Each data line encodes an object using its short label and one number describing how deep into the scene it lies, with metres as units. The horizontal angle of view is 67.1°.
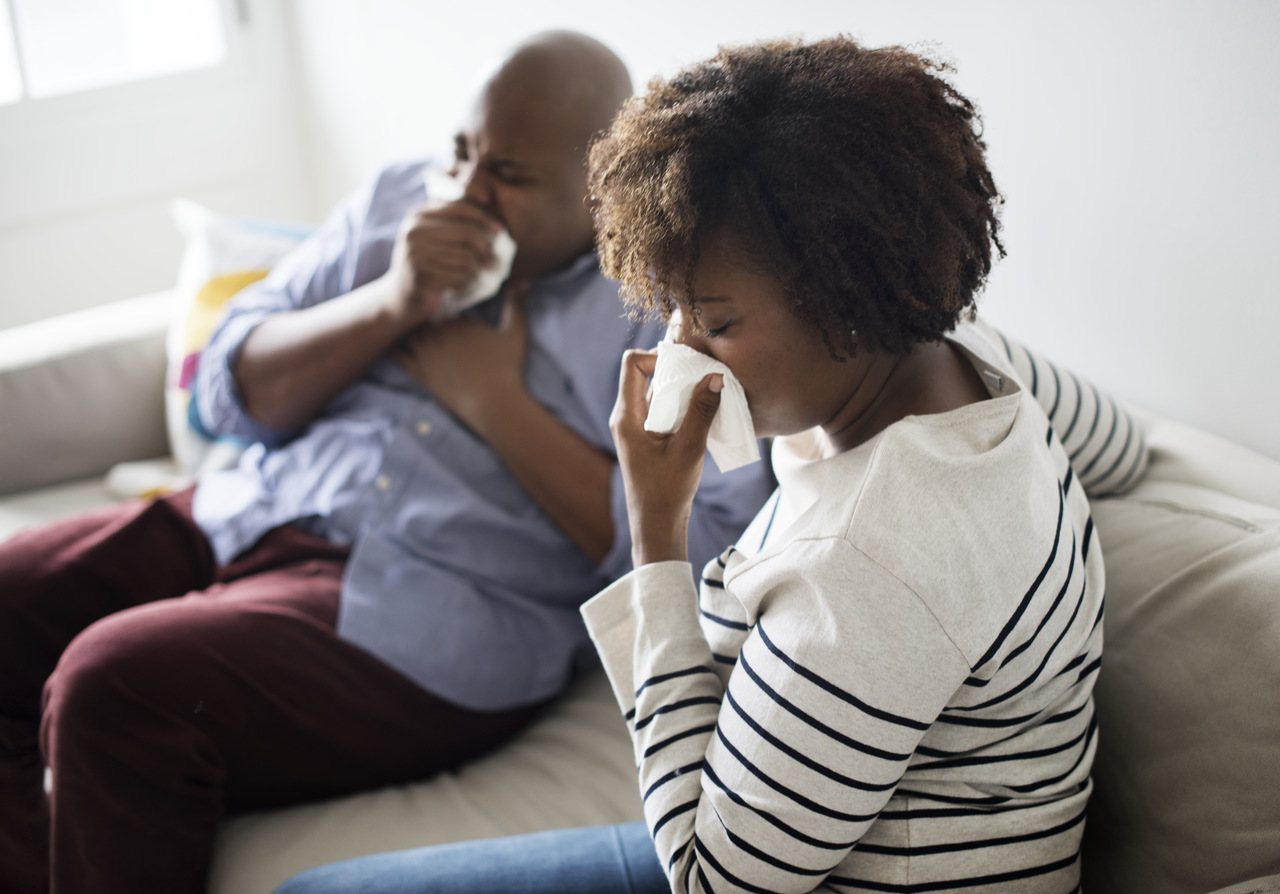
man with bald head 1.10
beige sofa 0.77
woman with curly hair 0.67
